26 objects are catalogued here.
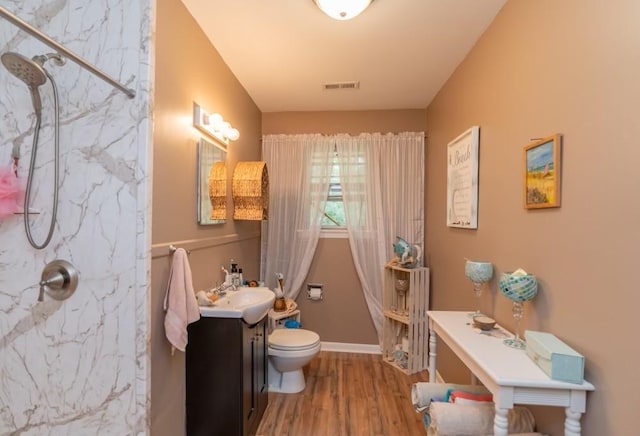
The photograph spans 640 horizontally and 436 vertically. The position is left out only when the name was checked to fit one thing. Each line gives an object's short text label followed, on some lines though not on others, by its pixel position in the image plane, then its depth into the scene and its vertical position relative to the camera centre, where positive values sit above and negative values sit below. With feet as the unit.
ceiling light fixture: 5.59 +3.73
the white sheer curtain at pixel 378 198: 11.02 +0.65
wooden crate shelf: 9.90 -3.25
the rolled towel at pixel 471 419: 4.54 -2.91
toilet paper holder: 11.45 -2.72
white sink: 6.06 -1.89
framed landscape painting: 4.34 +0.67
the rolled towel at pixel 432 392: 5.44 -3.03
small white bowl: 5.40 -1.80
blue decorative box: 3.64 -1.65
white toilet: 8.29 -3.71
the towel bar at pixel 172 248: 5.58 -0.63
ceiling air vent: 9.31 +3.86
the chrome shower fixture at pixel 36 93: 3.87 +1.62
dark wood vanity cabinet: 6.07 -3.14
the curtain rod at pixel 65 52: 2.78 +1.70
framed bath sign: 7.04 +0.91
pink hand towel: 5.24 -1.52
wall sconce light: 6.53 +1.98
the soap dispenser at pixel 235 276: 7.96 -1.55
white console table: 3.66 -1.96
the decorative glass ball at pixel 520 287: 4.64 -1.00
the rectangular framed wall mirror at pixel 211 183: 6.77 +0.68
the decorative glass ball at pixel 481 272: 6.03 -1.02
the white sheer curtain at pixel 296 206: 11.26 +0.32
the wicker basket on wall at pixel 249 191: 8.46 +0.62
